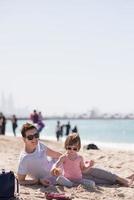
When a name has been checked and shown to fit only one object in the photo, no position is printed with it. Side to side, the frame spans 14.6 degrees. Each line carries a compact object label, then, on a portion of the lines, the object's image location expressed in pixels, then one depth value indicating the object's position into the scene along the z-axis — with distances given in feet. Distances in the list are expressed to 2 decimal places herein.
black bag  20.48
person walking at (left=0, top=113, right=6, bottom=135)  90.95
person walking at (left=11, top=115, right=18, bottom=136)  98.86
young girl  24.47
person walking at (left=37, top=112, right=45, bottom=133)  67.38
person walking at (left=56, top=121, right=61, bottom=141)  102.63
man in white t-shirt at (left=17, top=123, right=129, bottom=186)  24.39
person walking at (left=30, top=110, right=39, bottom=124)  66.91
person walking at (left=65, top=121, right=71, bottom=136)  113.28
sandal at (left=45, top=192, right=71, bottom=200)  20.87
